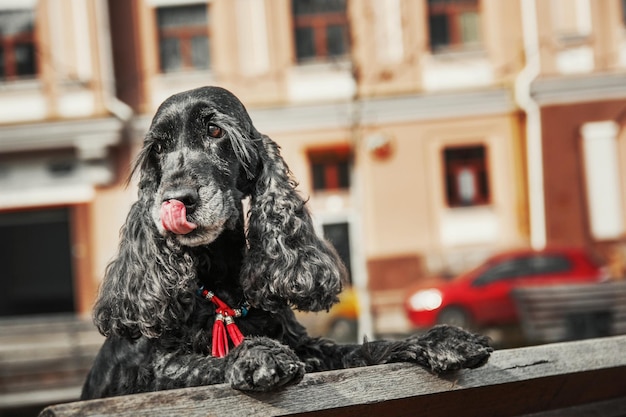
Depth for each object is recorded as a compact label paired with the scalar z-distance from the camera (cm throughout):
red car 1403
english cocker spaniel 192
